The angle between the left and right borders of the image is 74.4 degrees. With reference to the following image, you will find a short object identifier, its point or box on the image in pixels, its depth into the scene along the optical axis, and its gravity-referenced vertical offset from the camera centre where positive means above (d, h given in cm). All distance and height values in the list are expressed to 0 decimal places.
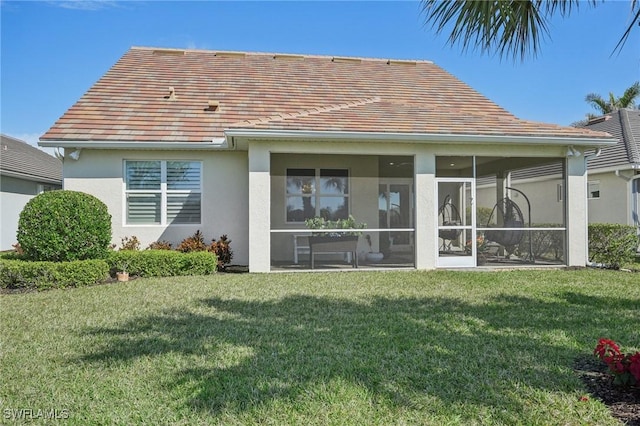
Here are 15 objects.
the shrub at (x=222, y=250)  1087 -72
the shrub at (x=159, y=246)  1089 -60
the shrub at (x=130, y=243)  1088 -52
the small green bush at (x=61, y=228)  855 -10
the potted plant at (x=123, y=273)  925 -111
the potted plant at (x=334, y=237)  1064 -37
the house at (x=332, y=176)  1014 +120
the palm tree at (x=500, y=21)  343 +172
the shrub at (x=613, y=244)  1108 -61
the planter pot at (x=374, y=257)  1077 -89
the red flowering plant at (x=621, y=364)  332 -118
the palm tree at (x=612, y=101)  3136 +934
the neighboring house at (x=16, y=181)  1645 +185
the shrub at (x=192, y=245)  1080 -57
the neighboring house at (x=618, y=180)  1498 +157
